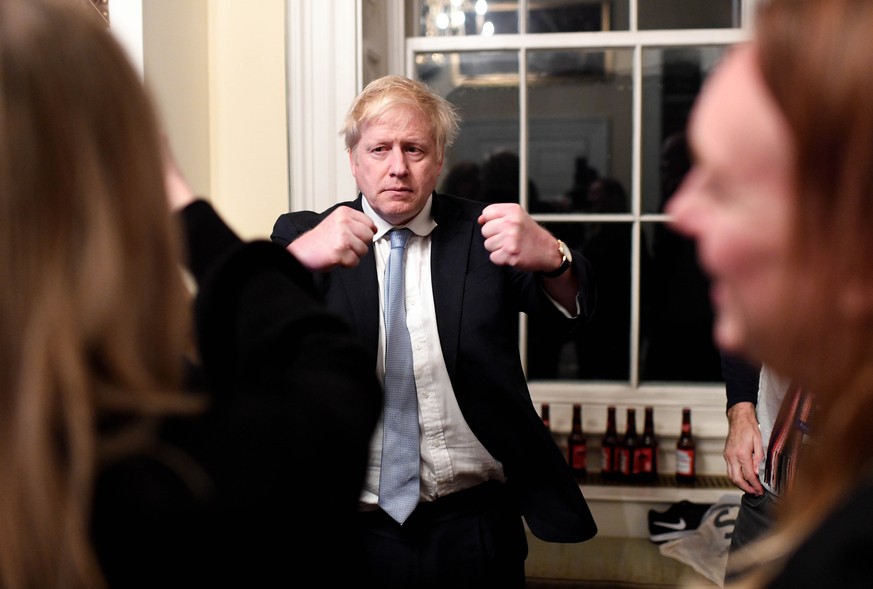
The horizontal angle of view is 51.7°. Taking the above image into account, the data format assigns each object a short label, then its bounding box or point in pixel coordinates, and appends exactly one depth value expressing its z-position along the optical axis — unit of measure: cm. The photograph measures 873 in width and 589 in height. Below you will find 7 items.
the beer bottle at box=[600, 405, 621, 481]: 279
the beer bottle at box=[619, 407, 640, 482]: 278
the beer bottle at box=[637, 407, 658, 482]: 276
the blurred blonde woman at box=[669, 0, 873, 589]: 48
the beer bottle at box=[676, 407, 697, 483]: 275
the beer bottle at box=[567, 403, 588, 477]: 277
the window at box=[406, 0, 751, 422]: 288
